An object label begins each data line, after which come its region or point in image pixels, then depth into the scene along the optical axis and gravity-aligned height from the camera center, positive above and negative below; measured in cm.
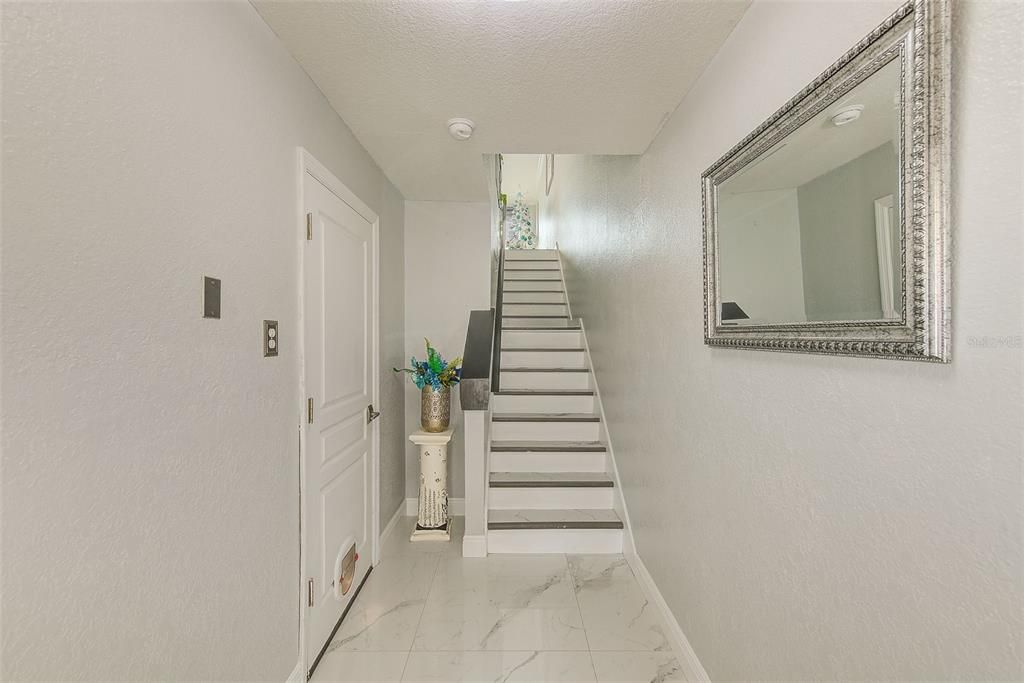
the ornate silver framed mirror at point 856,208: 74 +28
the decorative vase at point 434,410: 297 -39
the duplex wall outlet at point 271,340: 145 +3
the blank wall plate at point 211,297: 116 +13
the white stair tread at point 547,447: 310 -66
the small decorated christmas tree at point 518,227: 829 +210
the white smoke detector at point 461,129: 201 +94
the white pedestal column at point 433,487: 292 -87
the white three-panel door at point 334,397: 178 -21
